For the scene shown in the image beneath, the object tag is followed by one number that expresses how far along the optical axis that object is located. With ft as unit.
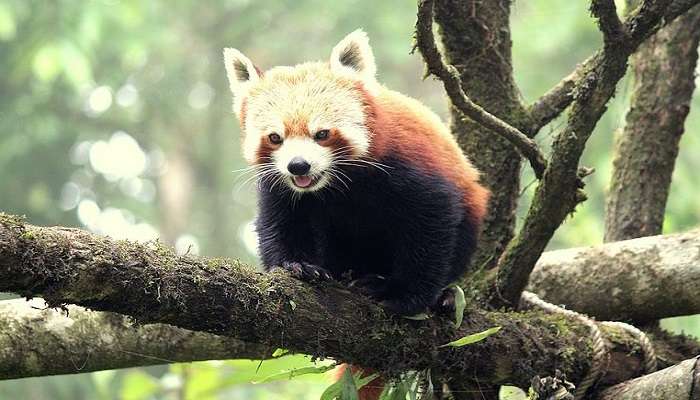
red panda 21.24
